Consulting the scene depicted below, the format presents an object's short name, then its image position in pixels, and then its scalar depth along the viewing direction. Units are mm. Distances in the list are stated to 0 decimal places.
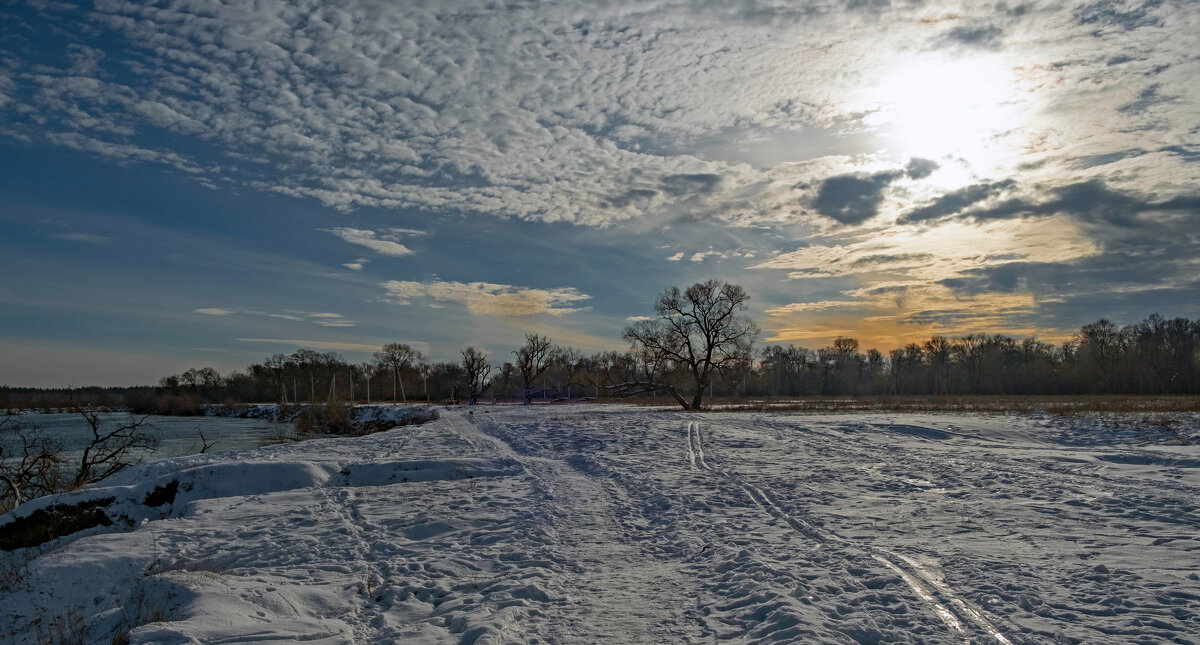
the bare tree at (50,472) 15648
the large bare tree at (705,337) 42219
